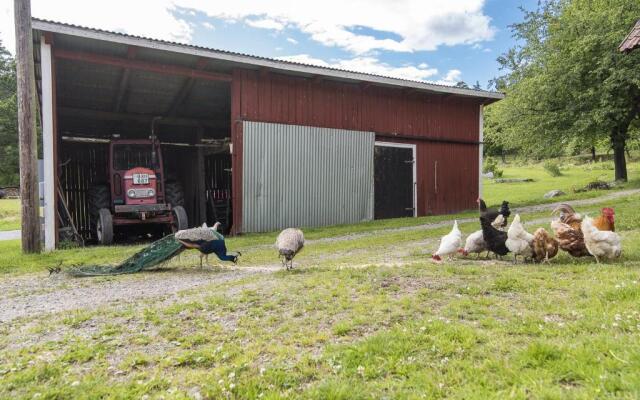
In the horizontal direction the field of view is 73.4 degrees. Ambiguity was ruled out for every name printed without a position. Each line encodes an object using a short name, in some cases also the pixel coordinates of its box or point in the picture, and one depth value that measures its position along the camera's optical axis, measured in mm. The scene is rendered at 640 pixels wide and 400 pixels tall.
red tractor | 12648
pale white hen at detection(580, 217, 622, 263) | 6016
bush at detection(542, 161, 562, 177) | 34656
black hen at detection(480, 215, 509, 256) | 6867
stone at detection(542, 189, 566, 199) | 22438
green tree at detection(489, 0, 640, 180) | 20844
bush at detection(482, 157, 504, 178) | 36662
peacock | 7117
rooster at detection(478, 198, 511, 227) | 6883
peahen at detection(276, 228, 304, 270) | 6616
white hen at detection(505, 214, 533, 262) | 6520
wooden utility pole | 9445
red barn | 12156
